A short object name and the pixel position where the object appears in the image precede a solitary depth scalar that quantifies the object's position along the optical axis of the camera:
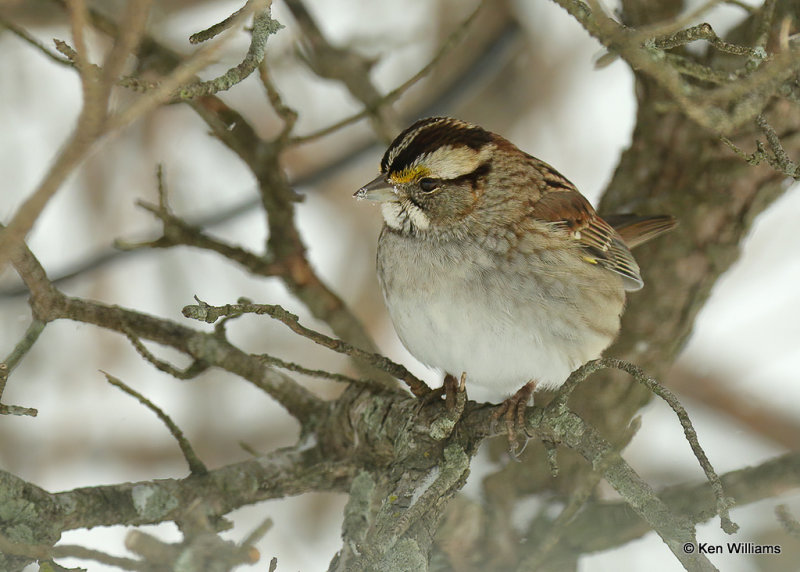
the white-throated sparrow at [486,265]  6.47
